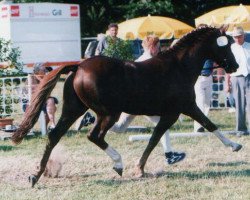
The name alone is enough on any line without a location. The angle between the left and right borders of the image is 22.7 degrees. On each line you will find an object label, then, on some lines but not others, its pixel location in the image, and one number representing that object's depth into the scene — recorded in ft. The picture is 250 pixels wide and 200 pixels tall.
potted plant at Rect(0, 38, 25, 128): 41.06
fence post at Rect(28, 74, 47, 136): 39.99
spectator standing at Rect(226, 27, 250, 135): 37.45
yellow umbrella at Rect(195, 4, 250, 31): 66.23
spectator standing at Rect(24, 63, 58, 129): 40.09
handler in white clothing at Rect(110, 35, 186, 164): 28.14
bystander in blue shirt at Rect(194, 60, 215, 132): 39.99
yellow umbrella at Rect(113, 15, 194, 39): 73.67
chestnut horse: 24.67
